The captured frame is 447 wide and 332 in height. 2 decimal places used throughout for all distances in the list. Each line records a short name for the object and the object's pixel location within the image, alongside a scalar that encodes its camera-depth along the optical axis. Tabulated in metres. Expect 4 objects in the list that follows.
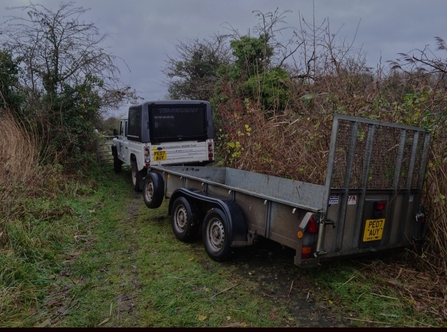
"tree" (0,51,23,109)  9.18
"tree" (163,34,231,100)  17.72
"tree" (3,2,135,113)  9.88
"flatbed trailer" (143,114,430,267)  3.46
